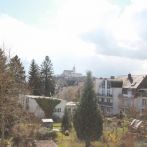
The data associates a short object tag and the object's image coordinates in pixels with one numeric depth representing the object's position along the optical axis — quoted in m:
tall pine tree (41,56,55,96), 87.26
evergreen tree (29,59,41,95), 83.38
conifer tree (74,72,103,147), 37.53
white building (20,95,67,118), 66.50
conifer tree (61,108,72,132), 51.39
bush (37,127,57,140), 43.40
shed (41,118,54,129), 53.28
